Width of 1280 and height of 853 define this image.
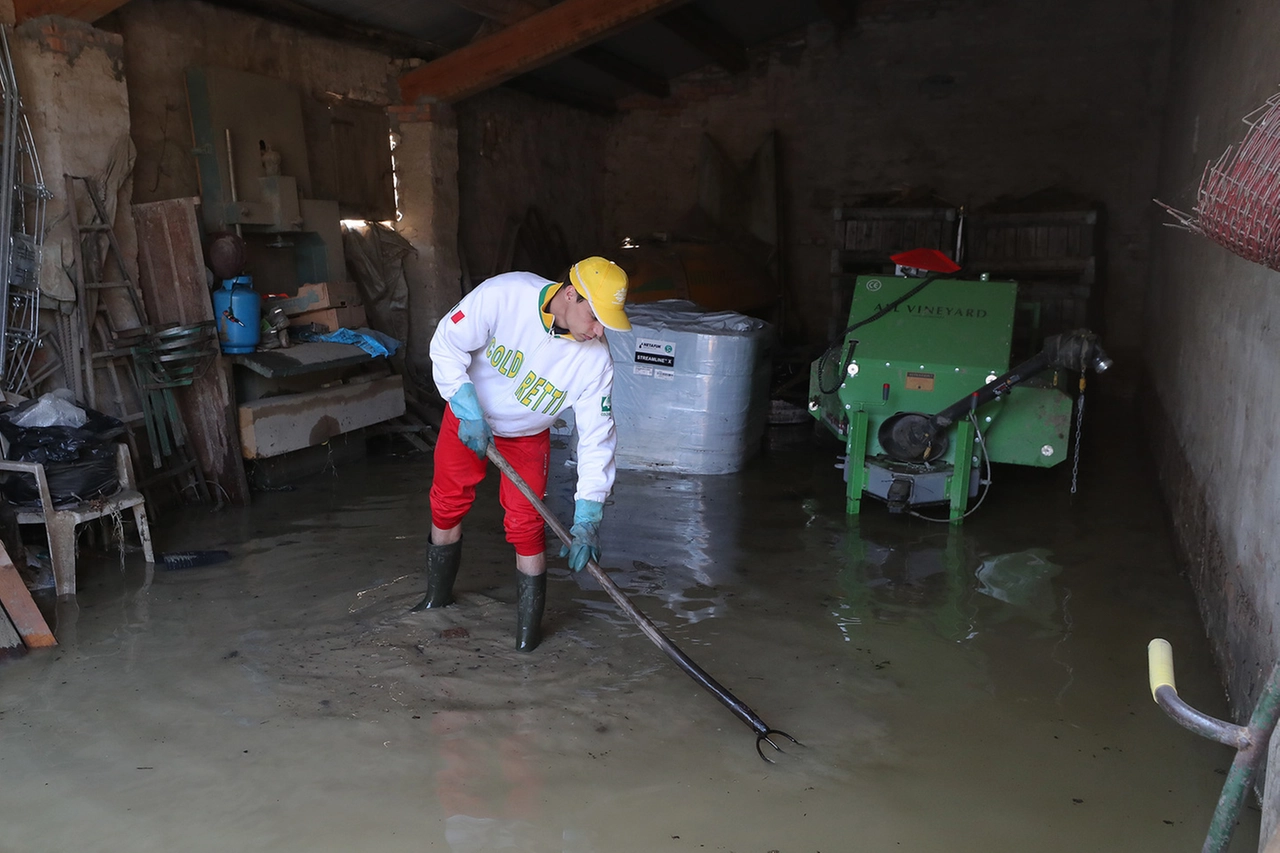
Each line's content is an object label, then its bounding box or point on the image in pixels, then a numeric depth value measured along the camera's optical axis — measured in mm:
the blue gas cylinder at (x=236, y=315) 5016
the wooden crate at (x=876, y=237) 7688
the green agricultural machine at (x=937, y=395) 4703
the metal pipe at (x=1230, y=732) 1408
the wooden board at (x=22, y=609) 3277
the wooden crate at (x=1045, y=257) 7355
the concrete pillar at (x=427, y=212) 6945
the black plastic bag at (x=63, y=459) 3826
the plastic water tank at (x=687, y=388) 5641
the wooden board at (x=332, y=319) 5719
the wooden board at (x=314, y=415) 5133
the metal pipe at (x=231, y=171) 5309
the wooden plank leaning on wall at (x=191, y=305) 4828
